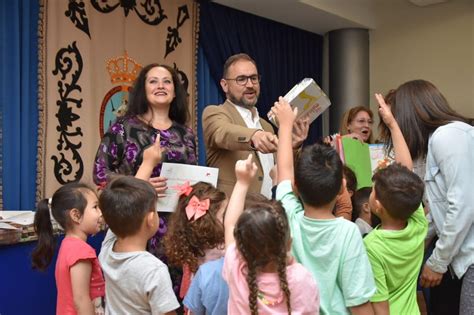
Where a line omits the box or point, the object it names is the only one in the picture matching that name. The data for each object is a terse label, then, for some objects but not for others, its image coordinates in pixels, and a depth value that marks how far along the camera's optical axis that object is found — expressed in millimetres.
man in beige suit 1882
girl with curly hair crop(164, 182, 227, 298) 1500
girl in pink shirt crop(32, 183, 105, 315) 1683
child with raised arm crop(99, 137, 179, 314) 1389
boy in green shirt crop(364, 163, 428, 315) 1443
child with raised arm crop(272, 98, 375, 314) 1281
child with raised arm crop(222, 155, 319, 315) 1147
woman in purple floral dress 1920
